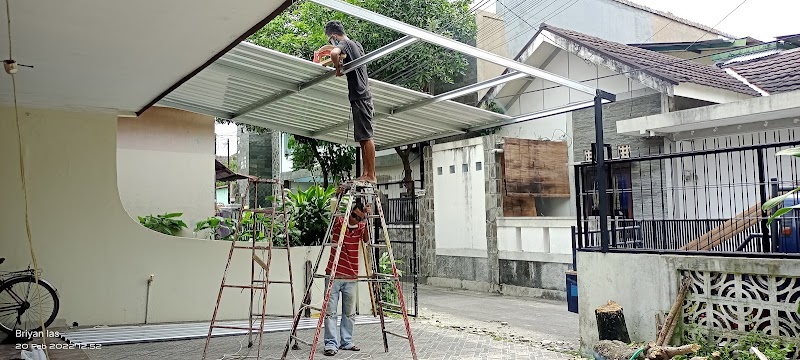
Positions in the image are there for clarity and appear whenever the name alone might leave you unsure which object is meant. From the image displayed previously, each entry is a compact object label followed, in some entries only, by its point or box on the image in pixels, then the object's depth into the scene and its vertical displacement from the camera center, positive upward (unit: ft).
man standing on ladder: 21.65 +4.11
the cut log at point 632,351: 20.15 -4.71
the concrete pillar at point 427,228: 55.42 -1.48
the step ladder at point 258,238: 21.71 -1.22
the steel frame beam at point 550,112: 29.84 +4.64
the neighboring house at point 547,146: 44.06 +4.58
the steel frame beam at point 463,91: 26.99 +5.36
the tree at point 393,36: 55.72 +15.65
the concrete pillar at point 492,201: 49.39 +0.62
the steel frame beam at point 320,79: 21.68 +5.79
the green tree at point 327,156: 66.18 +6.09
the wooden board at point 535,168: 50.24 +3.15
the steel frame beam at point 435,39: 19.72 +5.71
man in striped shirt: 22.84 -2.15
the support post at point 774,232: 21.32 -1.08
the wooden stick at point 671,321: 20.93 -3.87
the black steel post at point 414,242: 33.06 -1.61
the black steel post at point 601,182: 23.35 +0.85
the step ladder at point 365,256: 18.65 -1.45
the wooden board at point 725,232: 23.48 -1.12
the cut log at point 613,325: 22.15 -4.15
